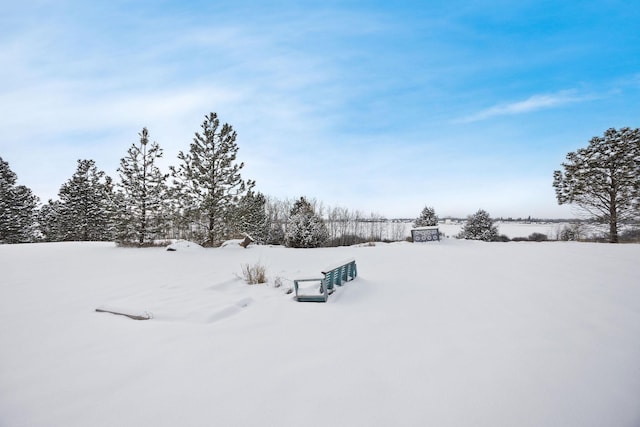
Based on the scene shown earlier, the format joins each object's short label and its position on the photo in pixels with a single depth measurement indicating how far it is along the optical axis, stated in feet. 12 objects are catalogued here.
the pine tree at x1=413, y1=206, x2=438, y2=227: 56.44
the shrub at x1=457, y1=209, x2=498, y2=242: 55.32
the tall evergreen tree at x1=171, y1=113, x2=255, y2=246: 36.60
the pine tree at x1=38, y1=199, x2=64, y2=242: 88.17
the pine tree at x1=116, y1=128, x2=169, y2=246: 39.09
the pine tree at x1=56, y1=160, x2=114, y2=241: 79.97
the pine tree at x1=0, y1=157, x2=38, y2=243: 77.17
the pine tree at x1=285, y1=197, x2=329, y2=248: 45.24
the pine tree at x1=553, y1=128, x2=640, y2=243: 43.98
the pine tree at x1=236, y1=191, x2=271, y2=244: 37.68
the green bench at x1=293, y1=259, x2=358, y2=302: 14.60
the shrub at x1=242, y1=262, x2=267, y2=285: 18.19
